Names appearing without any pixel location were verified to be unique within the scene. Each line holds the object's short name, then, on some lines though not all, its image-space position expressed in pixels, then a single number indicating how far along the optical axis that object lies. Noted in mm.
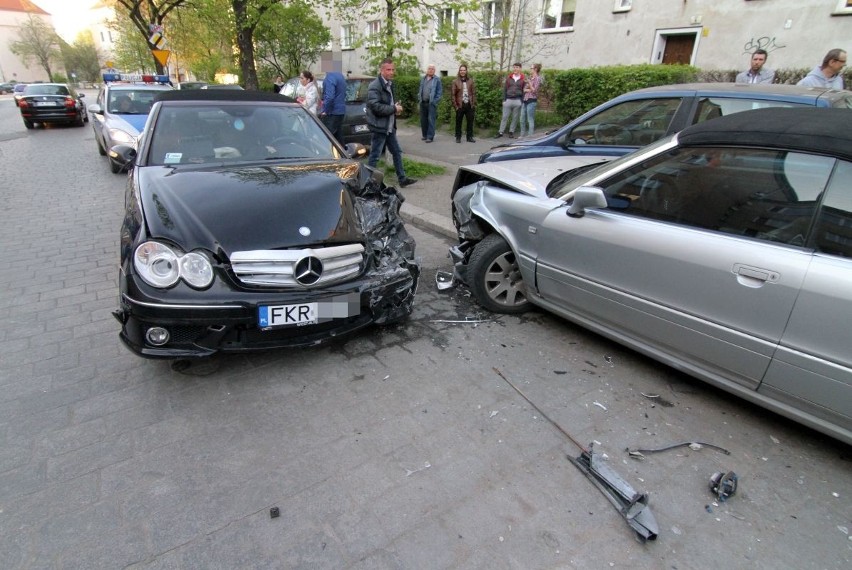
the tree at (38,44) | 70000
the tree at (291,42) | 21120
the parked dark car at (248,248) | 2709
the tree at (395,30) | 9234
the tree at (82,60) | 70250
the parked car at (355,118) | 10000
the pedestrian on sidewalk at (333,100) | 8266
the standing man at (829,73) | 5797
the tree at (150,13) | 22930
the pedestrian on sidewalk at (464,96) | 12039
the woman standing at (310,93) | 10039
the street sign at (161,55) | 15719
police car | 8609
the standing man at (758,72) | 6434
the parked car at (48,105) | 16688
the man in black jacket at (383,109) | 7227
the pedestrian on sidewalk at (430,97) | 11829
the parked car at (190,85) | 19534
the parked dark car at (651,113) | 4293
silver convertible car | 2266
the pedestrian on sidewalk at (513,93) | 11688
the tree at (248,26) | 15016
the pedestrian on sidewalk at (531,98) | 11641
